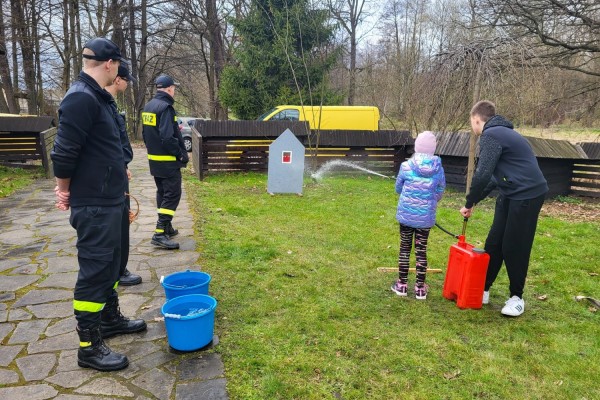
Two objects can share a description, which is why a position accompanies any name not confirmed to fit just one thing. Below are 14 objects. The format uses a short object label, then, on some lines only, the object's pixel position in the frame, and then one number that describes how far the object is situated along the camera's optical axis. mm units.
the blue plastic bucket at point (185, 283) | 3145
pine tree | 15727
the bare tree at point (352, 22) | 28172
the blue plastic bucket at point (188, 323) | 2729
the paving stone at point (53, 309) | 3363
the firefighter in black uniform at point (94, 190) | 2467
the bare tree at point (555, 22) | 9820
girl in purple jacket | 3736
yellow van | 14141
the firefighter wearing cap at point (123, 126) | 3195
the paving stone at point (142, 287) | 3852
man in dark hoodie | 3518
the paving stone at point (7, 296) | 3621
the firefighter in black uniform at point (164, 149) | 4926
